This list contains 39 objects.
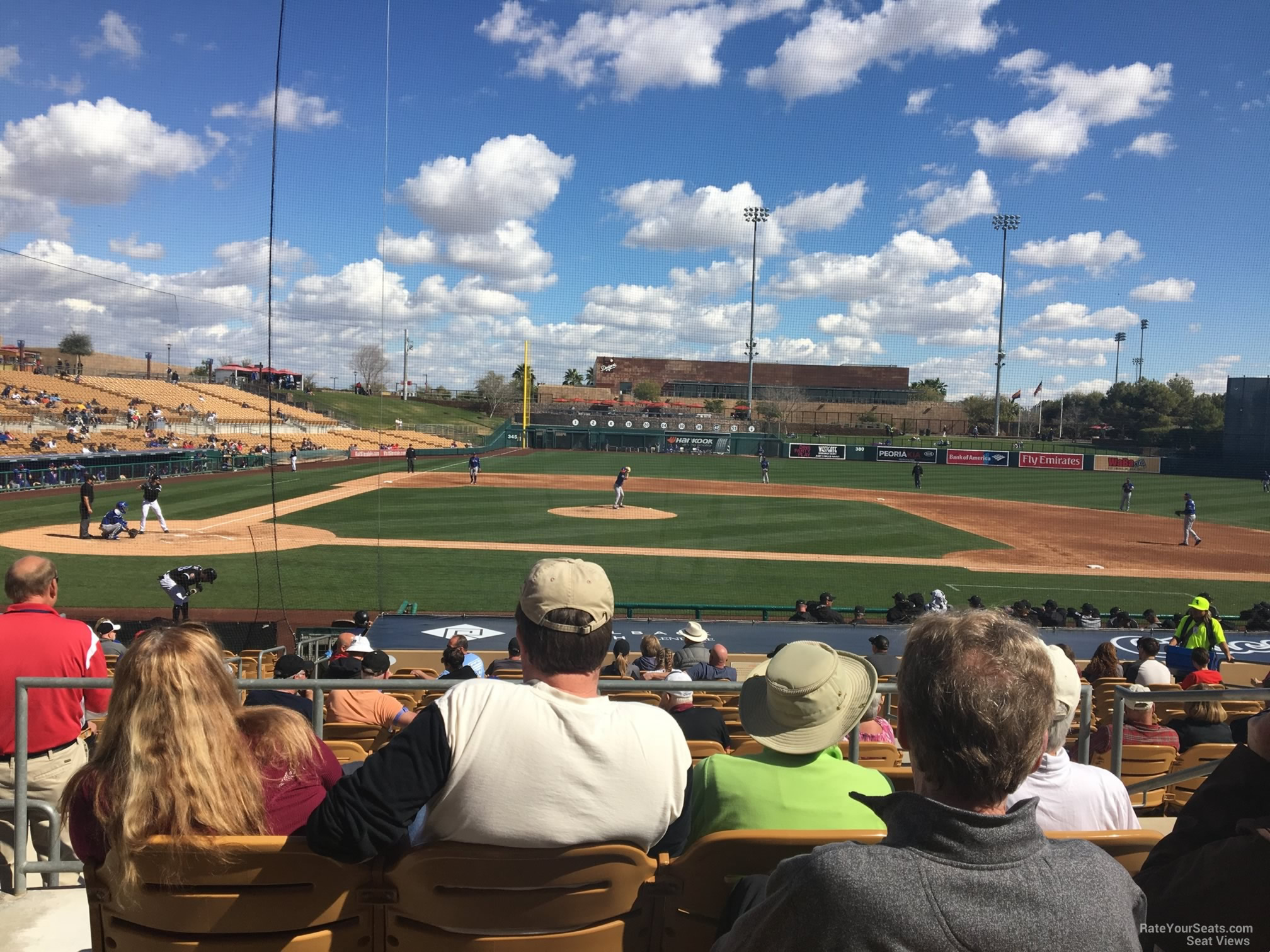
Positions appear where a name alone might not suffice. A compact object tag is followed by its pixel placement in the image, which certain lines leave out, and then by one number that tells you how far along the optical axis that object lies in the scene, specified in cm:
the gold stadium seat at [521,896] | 237
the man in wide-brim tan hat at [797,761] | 248
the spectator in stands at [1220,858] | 201
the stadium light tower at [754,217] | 7356
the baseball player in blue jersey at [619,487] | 3291
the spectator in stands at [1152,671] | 889
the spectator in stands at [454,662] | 755
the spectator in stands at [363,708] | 598
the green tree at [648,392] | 11581
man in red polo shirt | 438
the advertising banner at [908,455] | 6725
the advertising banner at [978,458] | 6706
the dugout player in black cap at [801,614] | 1598
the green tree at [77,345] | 5578
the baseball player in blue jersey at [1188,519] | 2880
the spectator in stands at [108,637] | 1022
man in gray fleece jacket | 151
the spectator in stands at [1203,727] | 648
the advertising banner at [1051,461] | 6644
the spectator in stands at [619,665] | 909
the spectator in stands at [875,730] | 568
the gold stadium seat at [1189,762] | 566
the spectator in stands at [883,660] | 903
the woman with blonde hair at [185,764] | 243
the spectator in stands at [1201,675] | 837
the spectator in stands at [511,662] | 990
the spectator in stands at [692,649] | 1025
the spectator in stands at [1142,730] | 620
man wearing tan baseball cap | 231
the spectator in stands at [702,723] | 500
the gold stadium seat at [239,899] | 236
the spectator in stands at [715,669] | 844
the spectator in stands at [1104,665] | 927
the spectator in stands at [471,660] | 849
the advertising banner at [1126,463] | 6544
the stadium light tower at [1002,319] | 7688
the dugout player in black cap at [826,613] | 1566
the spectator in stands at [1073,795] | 290
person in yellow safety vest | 1170
